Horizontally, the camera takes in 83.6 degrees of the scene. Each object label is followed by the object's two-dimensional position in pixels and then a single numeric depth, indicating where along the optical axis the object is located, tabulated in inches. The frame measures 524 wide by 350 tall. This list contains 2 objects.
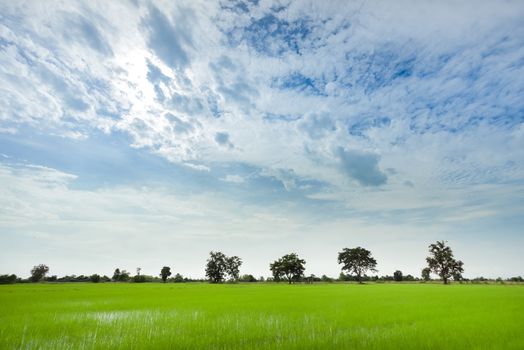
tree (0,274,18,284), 2698.1
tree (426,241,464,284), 2581.2
